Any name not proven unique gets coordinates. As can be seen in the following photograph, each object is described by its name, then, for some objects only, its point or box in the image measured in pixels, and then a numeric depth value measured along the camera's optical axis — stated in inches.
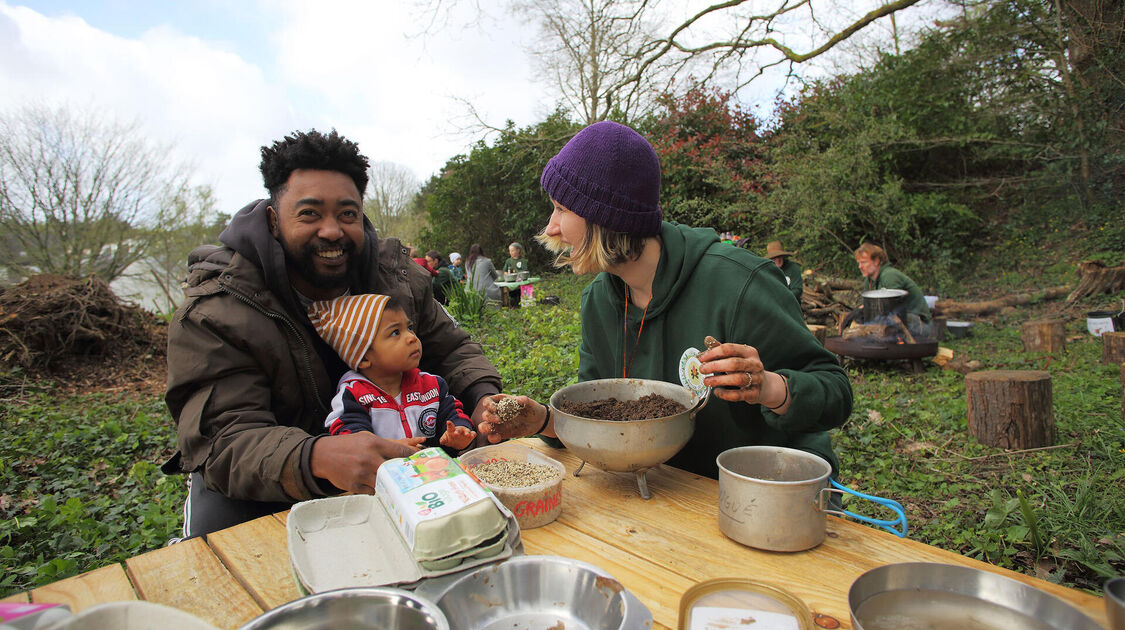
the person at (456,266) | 509.7
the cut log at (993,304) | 361.1
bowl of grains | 55.9
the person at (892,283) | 258.5
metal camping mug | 48.3
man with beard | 66.6
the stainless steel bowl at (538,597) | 41.0
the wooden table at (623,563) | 45.2
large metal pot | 255.6
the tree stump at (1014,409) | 160.4
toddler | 82.0
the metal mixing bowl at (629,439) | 56.7
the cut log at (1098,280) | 342.0
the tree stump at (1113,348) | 226.4
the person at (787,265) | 282.1
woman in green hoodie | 68.9
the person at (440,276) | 411.8
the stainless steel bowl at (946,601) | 36.5
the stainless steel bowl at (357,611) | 37.0
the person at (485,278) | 431.2
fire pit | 246.7
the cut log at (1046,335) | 264.5
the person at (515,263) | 526.6
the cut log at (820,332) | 295.5
